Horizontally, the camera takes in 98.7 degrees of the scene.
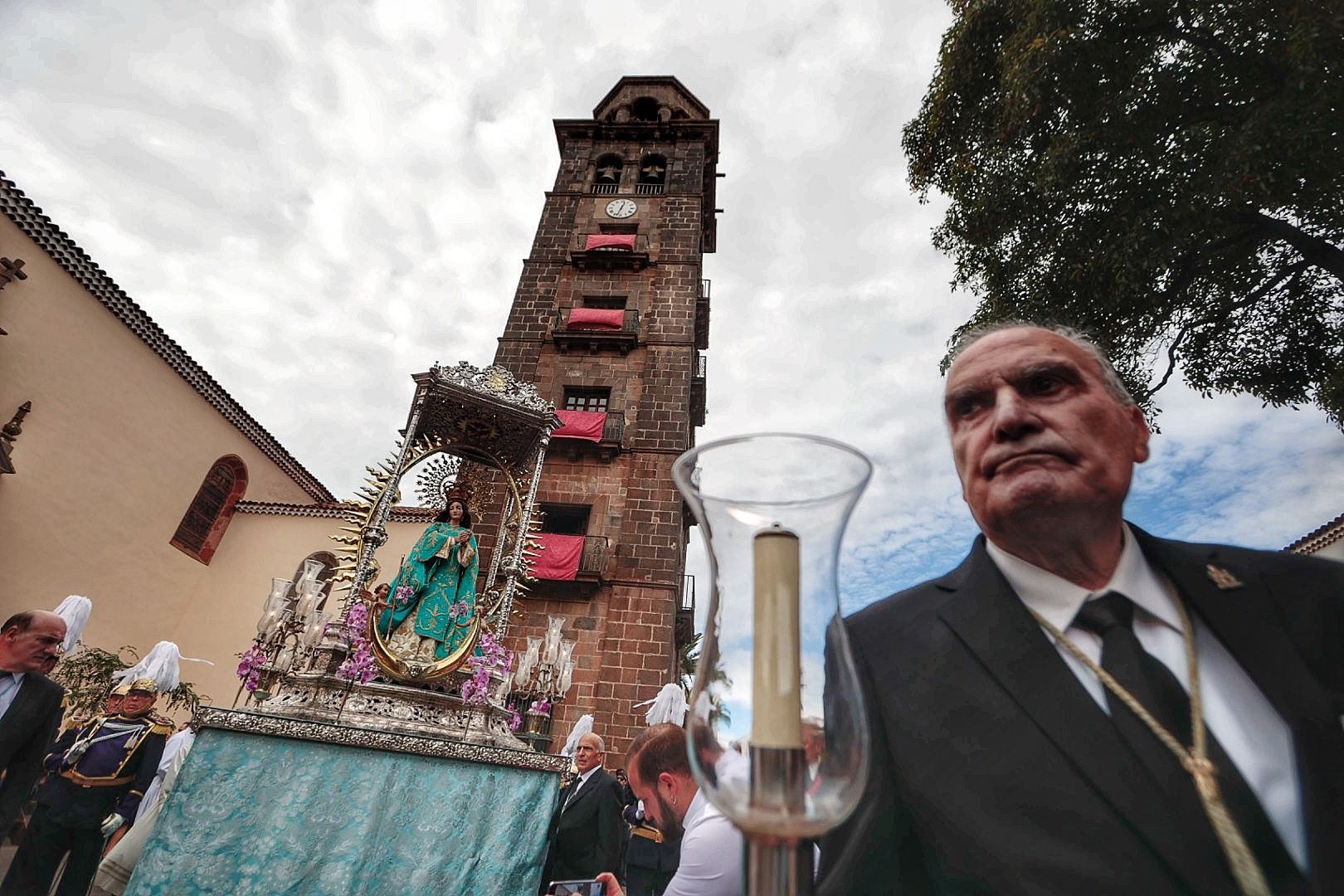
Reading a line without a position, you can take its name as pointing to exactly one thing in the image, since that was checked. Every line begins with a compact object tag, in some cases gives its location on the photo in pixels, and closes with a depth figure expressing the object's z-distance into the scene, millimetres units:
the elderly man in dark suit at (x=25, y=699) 3582
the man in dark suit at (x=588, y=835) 3994
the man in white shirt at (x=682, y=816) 2229
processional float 3082
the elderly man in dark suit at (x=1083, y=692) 785
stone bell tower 10719
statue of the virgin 5000
